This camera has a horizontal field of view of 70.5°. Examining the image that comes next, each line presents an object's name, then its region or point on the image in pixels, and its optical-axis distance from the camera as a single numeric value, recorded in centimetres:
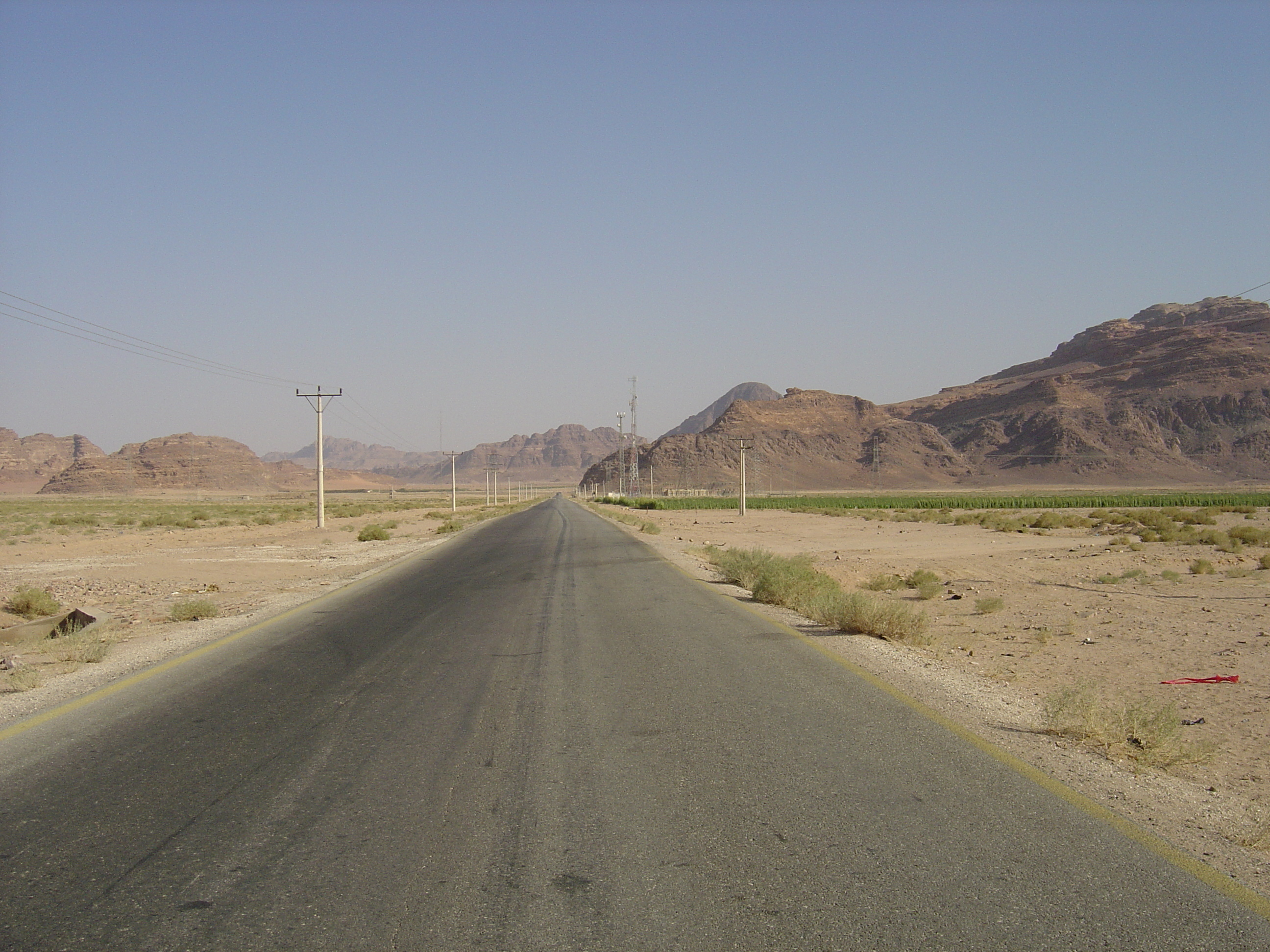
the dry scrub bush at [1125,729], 623
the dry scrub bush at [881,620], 1180
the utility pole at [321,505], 4865
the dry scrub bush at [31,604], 1527
